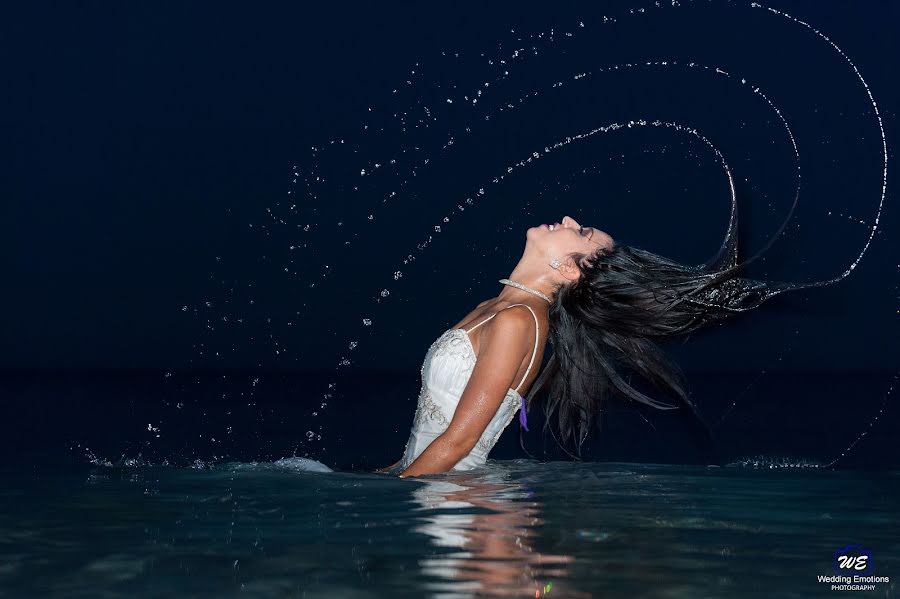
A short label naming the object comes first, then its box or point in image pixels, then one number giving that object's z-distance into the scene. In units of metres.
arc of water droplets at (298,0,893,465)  7.50
